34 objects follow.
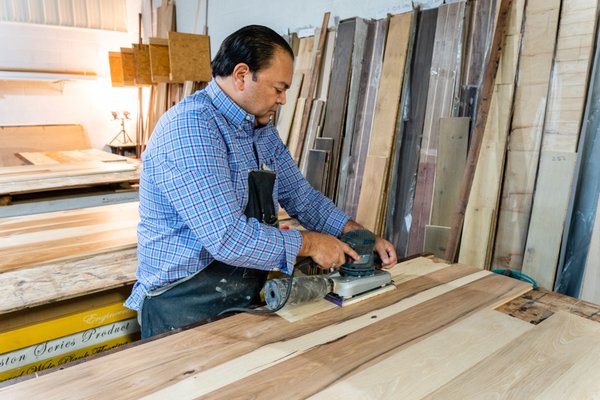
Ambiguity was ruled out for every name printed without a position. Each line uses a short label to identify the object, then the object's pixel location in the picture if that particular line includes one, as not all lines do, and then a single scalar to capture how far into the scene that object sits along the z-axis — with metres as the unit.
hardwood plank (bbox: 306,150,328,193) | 3.48
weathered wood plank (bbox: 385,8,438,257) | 2.98
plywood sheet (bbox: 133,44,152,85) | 5.88
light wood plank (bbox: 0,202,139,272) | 1.95
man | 1.26
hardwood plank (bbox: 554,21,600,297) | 2.25
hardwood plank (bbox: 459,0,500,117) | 2.65
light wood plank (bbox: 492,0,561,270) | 2.37
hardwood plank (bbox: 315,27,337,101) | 3.63
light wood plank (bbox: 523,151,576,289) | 2.29
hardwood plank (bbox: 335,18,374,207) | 3.36
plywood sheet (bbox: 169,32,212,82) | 5.05
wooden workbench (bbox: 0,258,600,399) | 0.96
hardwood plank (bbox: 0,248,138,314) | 1.62
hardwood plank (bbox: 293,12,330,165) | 3.68
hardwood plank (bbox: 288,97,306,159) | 3.79
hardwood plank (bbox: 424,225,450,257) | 2.79
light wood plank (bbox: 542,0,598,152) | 2.23
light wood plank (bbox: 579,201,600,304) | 2.19
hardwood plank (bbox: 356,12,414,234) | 3.09
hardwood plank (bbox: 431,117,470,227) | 2.73
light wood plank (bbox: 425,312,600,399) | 0.98
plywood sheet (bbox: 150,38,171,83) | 5.41
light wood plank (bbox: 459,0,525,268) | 2.51
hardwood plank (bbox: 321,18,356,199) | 3.42
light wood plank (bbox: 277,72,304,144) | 3.89
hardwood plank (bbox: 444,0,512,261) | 2.52
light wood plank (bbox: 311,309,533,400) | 0.96
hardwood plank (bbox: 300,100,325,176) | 3.62
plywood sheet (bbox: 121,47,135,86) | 6.20
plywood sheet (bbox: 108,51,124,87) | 6.54
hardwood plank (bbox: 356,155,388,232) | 3.13
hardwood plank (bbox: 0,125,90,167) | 6.24
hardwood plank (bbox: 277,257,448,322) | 1.31
